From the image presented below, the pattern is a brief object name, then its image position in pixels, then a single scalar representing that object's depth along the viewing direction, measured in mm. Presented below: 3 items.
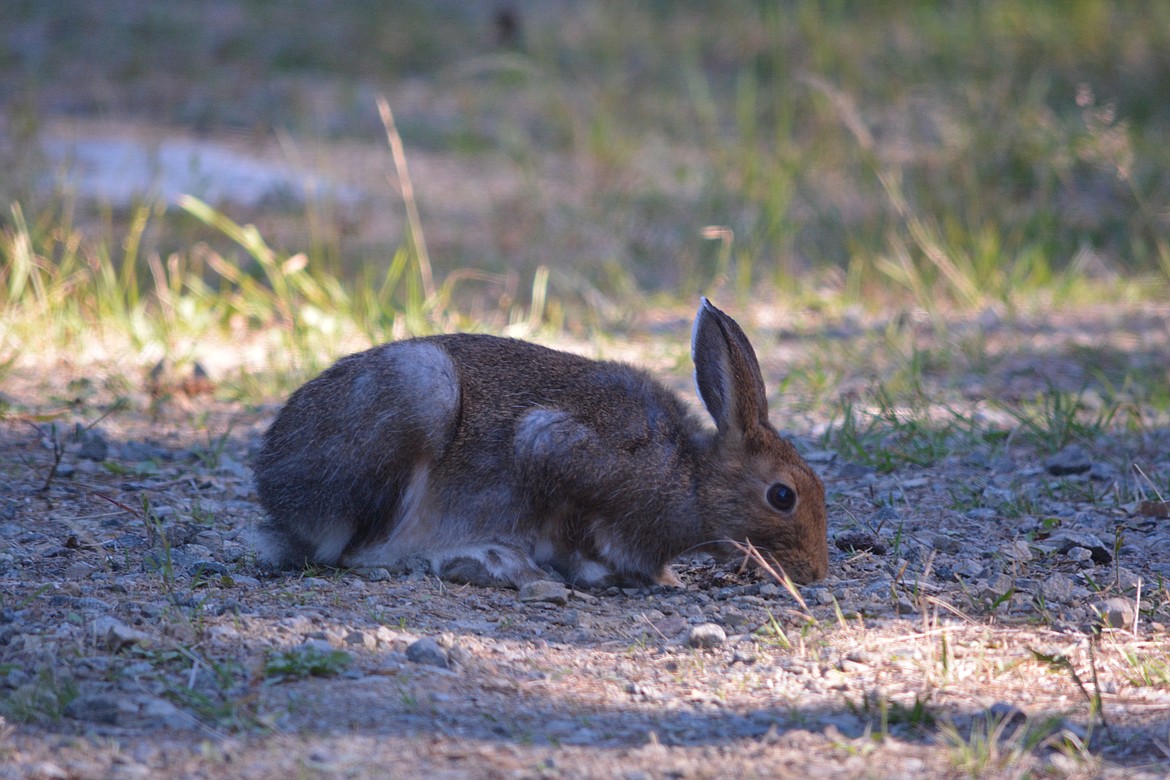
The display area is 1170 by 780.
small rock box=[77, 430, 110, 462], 9391
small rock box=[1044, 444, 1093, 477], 9500
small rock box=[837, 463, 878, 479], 9531
